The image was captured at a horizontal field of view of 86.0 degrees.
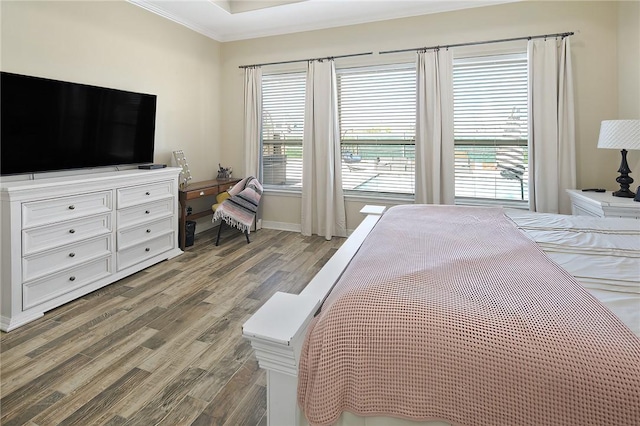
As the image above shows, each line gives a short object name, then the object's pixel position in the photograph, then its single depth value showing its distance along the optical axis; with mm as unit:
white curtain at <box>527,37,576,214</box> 3410
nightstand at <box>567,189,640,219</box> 2661
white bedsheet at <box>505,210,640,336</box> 1082
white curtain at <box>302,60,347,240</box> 4371
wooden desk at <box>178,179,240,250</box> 3950
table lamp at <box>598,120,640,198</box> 2691
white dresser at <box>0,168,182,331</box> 2338
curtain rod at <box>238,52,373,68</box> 4238
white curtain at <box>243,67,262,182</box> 4785
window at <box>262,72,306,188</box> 4734
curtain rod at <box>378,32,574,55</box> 3418
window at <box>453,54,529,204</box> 3736
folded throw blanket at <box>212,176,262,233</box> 4094
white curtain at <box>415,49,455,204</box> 3822
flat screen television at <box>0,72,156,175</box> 2471
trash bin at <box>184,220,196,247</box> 4070
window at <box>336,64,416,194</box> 4195
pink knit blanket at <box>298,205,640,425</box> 800
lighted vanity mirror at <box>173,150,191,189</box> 4168
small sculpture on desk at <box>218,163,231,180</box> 4933
